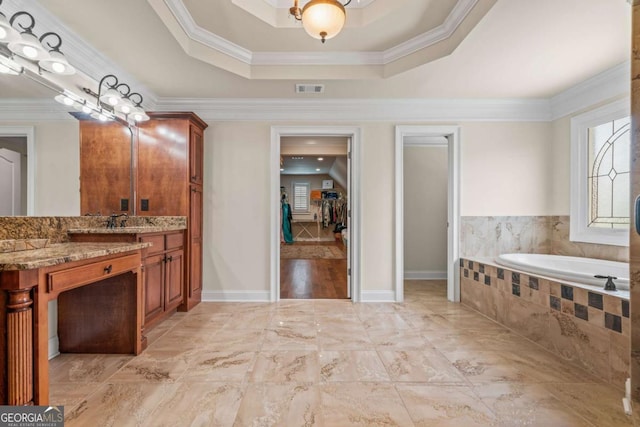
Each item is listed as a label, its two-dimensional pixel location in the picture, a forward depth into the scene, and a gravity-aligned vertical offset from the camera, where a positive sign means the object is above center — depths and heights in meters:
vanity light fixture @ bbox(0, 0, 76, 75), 1.67 +0.96
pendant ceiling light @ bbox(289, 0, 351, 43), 1.55 +1.00
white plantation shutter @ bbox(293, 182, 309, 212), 10.18 +0.62
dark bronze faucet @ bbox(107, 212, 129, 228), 2.73 -0.08
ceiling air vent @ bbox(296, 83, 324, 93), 2.98 +1.23
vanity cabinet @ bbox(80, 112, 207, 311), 2.93 +0.39
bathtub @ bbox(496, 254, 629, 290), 2.11 -0.48
